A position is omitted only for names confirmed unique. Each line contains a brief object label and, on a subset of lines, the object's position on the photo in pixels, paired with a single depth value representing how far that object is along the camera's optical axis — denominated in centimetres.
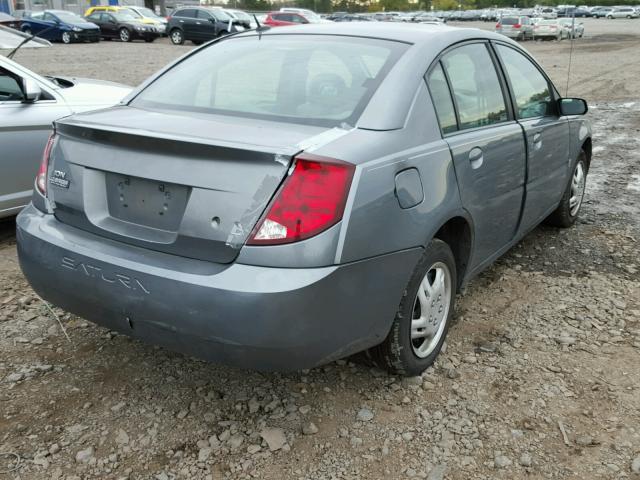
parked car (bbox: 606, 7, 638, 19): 7388
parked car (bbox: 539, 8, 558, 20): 6925
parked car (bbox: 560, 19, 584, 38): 3622
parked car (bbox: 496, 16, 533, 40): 3689
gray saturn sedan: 224
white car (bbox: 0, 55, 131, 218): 457
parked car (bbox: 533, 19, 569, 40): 3622
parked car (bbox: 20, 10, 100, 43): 3012
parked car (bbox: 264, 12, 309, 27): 3128
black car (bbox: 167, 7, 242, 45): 2989
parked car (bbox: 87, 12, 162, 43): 3303
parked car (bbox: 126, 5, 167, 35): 3397
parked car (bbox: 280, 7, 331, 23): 3147
